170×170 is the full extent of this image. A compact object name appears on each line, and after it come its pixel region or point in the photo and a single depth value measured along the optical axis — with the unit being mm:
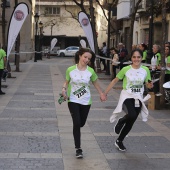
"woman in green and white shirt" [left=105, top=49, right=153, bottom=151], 7031
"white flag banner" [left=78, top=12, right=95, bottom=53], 21938
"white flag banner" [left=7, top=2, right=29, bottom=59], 18672
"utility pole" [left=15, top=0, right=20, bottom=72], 24244
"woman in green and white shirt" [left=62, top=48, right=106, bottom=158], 6750
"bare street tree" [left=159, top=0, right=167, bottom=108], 12195
